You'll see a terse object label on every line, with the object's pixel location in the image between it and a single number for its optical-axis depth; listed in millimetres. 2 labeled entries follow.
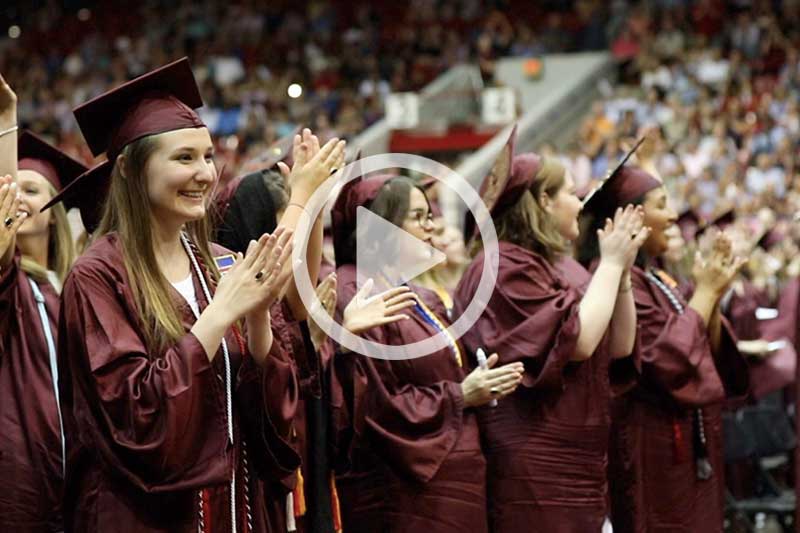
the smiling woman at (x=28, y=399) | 7855
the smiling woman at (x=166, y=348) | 6203
